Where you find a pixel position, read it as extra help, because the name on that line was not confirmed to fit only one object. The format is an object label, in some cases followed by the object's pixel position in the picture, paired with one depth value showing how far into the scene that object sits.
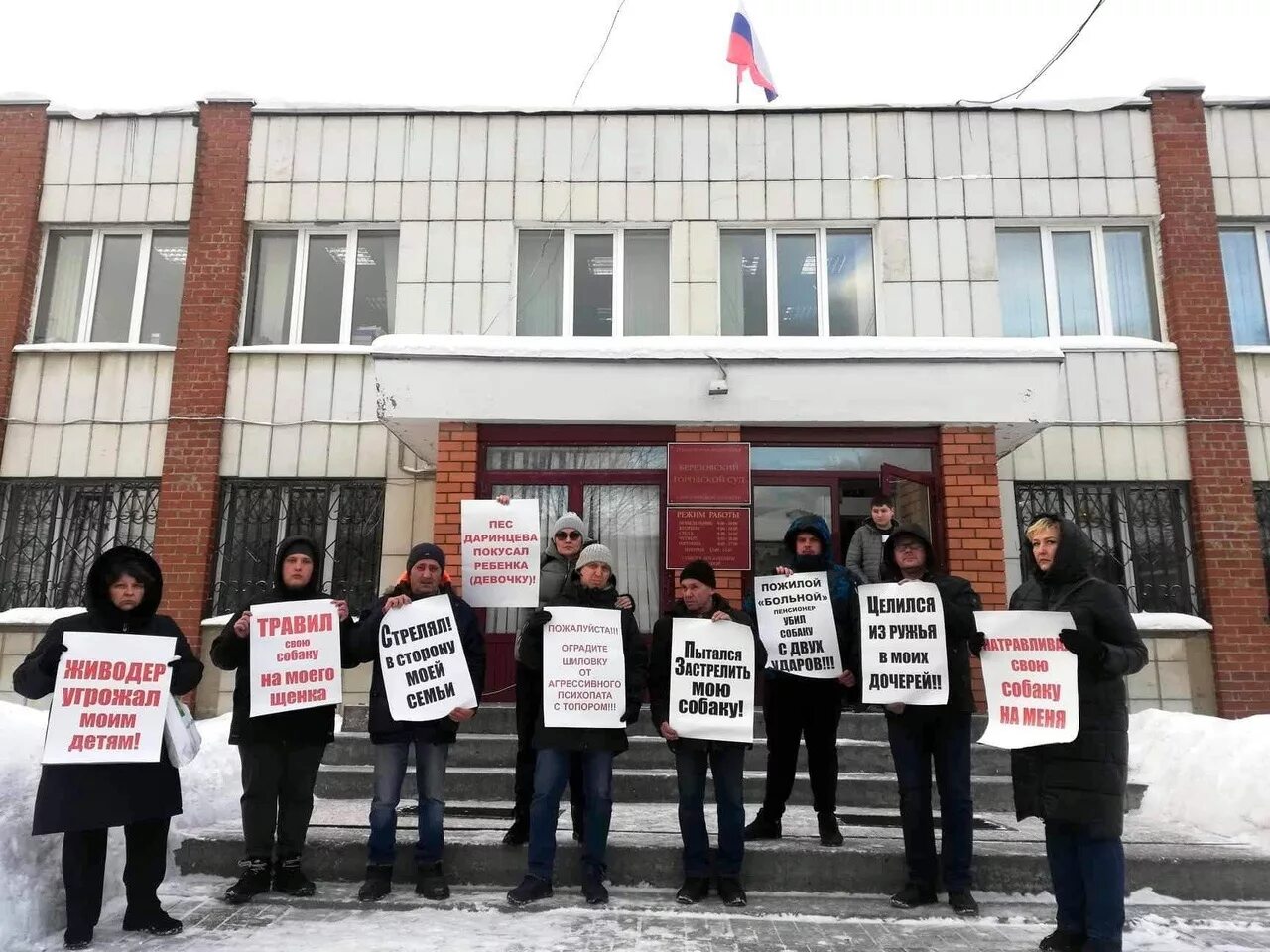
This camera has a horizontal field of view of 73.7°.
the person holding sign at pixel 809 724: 4.97
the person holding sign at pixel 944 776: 4.31
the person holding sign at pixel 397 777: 4.44
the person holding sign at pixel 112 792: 3.83
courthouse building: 7.95
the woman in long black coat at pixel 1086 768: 3.62
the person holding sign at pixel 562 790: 4.39
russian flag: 10.63
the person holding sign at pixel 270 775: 4.38
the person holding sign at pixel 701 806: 4.43
